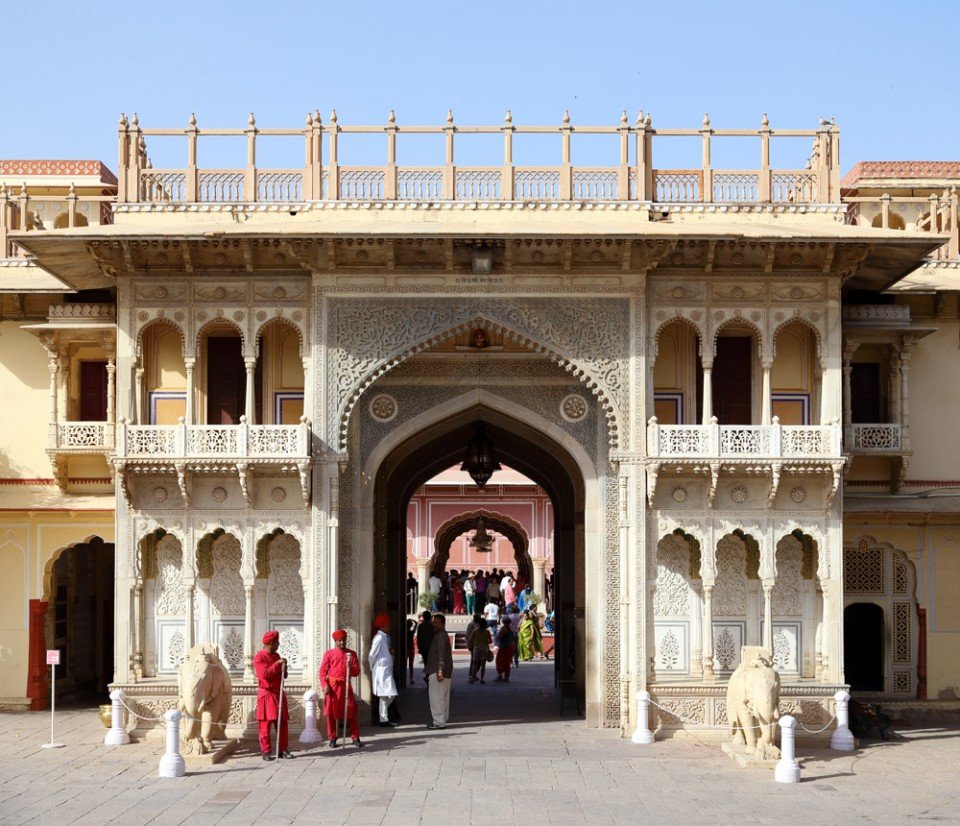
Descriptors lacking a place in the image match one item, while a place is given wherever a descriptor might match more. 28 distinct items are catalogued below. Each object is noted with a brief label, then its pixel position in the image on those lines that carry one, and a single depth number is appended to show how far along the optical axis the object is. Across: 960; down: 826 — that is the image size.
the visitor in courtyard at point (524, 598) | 35.91
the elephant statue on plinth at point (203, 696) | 15.09
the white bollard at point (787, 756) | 13.95
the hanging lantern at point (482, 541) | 42.59
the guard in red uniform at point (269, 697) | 15.41
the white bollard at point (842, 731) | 16.48
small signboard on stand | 16.20
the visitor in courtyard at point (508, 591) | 40.25
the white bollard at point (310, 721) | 16.64
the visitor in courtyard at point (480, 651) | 25.05
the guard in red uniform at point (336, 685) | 16.22
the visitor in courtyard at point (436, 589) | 37.28
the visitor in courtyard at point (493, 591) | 40.78
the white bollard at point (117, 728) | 16.52
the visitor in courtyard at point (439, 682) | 18.27
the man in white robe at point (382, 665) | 17.44
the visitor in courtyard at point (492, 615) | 32.12
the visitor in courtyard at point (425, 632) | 20.08
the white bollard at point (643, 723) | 16.61
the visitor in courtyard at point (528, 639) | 30.69
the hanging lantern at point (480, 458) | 21.19
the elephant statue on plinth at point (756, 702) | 15.02
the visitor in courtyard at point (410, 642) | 25.48
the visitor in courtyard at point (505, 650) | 25.09
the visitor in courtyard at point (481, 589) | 40.25
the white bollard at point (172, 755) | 14.17
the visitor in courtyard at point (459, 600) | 41.42
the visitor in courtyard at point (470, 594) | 40.09
